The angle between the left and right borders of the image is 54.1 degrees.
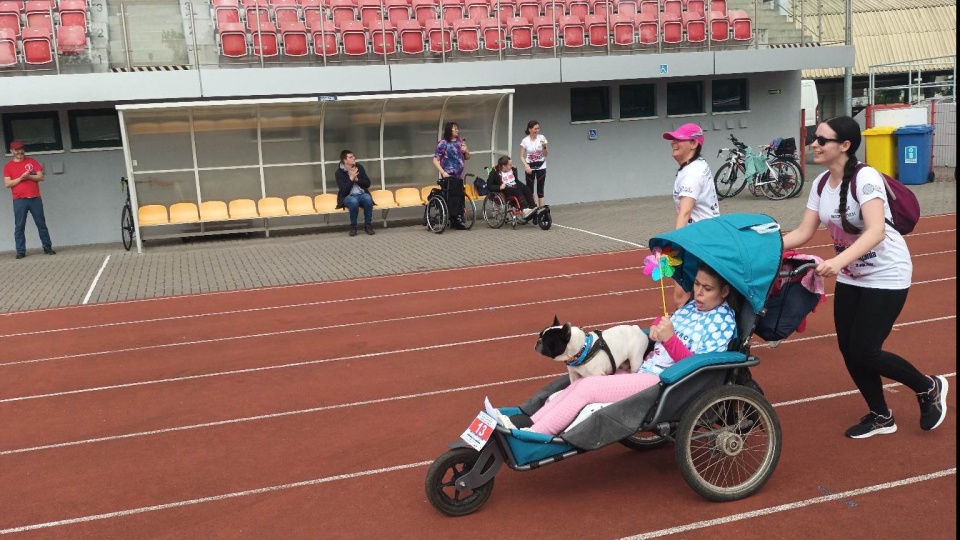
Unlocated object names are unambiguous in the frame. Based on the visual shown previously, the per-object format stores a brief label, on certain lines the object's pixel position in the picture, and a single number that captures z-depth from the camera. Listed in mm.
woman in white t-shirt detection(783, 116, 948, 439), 5457
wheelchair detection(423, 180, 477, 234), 17672
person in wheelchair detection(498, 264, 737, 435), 5066
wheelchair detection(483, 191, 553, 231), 17500
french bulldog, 5195
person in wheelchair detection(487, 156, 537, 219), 17547
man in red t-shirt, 16719
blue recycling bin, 20781
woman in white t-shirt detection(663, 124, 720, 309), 7168
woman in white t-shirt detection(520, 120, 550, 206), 18875
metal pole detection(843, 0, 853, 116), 22906
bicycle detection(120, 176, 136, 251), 17672
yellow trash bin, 21388
